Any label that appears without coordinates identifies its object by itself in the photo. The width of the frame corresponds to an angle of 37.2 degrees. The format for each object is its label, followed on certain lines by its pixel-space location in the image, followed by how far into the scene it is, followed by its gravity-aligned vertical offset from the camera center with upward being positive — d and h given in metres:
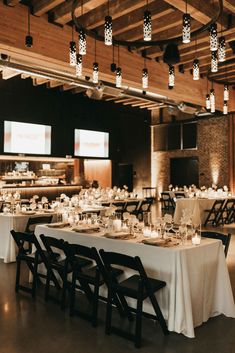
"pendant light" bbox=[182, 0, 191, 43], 3.12 +1.40
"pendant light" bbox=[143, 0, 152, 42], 3.18 +1.45
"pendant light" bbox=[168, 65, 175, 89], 5.02 +1.55
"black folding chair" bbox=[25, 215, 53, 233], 5.65 -0.62
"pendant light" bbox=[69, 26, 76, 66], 4.22 +1.57
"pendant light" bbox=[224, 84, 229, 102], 6.62 +1.70
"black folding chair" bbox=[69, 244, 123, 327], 3.26 -0.92
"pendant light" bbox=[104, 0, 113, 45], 3.34 +1.49
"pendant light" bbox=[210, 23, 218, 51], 3.49 +1.47
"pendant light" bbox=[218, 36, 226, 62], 3.87 +1.51
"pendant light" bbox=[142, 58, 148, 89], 5.43 +1.66
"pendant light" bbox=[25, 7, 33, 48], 4.58 +1.86
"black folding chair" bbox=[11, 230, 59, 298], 3.96 -0.90
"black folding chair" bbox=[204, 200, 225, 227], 9.44 -0.84
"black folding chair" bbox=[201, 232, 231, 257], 3.89 -0.62
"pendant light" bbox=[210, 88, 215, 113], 6.67 +1.63
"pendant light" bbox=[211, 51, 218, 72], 4.23 +1.50
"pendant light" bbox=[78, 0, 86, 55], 3.86 +1.58
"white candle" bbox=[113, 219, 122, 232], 4.20 -0.52
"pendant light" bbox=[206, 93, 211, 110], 7.03 +1.65
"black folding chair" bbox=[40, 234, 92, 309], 3.63 -0.91
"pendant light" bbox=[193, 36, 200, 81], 4.71 +1.56
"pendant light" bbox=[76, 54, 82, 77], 4.63 +1.57
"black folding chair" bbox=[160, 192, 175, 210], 13.60 -0.76
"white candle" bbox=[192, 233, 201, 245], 3.41 -0.56
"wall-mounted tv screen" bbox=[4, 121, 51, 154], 11.26 +1.48
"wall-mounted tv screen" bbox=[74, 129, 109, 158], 13.26 +1.52
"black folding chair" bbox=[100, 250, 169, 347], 2.88 -0.92
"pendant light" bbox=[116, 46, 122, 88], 5.26 +1.61
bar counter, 10.76 -0.25
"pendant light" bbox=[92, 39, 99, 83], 5.02 +1.61
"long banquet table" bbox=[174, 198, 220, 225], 9.58 -0.69
